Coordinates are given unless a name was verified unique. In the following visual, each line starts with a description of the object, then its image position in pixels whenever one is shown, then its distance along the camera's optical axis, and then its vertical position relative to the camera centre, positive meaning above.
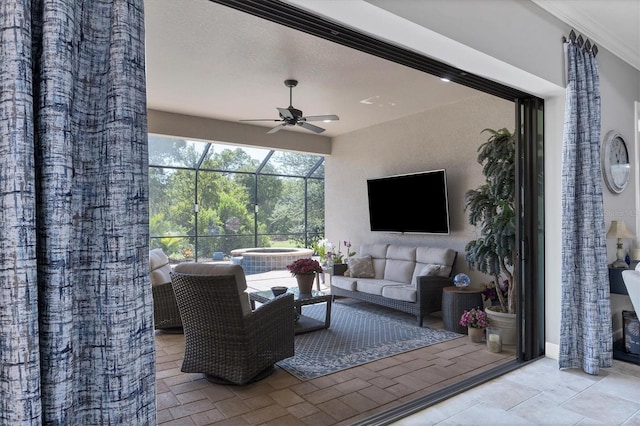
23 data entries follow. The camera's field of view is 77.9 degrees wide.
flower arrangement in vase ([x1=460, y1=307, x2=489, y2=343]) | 4.14 -1.17
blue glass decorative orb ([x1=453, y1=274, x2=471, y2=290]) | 4.47 -0.77
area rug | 3.49 -1.33
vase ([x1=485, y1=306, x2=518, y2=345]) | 3.99 -1.15
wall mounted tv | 5.44 +0.16
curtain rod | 3.20 +1.39
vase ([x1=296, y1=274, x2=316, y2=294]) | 4.63 -0.79
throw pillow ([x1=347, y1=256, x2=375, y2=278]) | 5.90 -0.80
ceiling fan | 4.56 +1.14
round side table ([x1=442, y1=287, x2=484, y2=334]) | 4.48 -1.04
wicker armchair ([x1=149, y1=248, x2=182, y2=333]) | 4.30 -0.94
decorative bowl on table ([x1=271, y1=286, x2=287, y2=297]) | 4.49 -0.86
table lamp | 3.58 -0.20
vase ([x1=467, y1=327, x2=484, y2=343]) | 4.14 -1.28
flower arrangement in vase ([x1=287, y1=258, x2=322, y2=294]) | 4.63 -0.68
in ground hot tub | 8.81 -1.00
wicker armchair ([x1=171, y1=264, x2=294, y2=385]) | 2.90 -0.85
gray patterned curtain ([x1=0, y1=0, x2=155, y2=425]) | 1.07 +0.00
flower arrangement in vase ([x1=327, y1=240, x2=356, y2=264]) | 6.41 -0.69
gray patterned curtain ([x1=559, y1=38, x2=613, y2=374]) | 3.13 -0.20
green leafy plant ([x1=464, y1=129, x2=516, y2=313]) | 3.95 -0.02
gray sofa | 4.78 -0.88
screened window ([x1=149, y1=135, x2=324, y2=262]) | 9.17 +0.37
